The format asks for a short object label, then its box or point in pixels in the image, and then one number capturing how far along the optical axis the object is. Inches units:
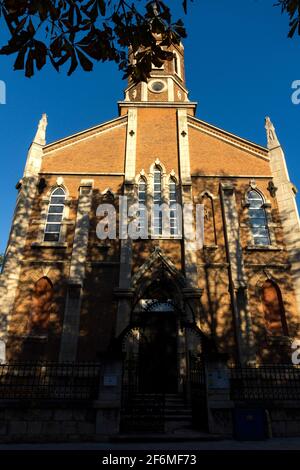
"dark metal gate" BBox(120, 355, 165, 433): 334.3
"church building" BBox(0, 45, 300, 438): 522.9
